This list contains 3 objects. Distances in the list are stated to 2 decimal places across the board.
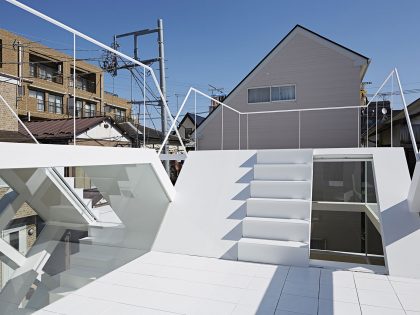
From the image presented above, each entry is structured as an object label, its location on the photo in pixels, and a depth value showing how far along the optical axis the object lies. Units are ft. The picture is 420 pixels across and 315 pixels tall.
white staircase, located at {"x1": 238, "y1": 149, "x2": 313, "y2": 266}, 11.55
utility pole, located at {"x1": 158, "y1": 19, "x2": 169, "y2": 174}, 30.19
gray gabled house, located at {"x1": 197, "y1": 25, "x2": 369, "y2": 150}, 27.91
